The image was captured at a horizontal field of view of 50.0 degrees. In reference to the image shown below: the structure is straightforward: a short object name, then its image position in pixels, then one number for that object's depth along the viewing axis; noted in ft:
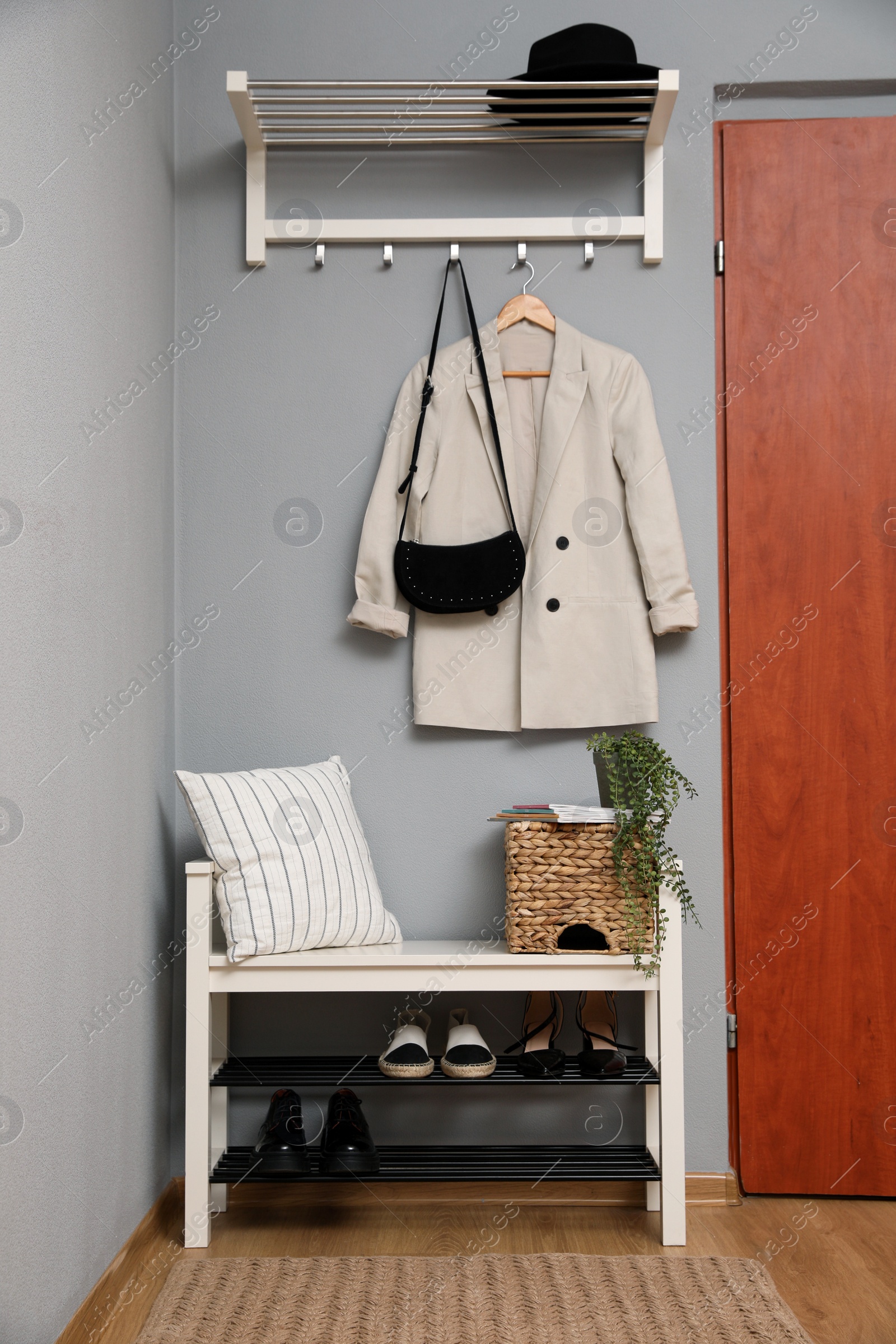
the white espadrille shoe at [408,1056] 5.73
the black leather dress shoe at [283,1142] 5.64
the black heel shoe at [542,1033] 5.86
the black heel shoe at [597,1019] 6.18
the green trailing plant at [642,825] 5.69
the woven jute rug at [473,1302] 4.71
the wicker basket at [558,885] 5.79
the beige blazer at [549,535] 6.53
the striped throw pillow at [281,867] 5.70
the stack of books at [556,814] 5.82
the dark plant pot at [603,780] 6.08
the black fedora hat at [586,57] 6.07
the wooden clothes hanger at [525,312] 6.78
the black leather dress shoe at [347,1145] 5.62
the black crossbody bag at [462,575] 6.44
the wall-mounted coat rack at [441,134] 6.49
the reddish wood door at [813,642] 6.58
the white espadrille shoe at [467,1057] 5.70
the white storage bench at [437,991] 5.66
